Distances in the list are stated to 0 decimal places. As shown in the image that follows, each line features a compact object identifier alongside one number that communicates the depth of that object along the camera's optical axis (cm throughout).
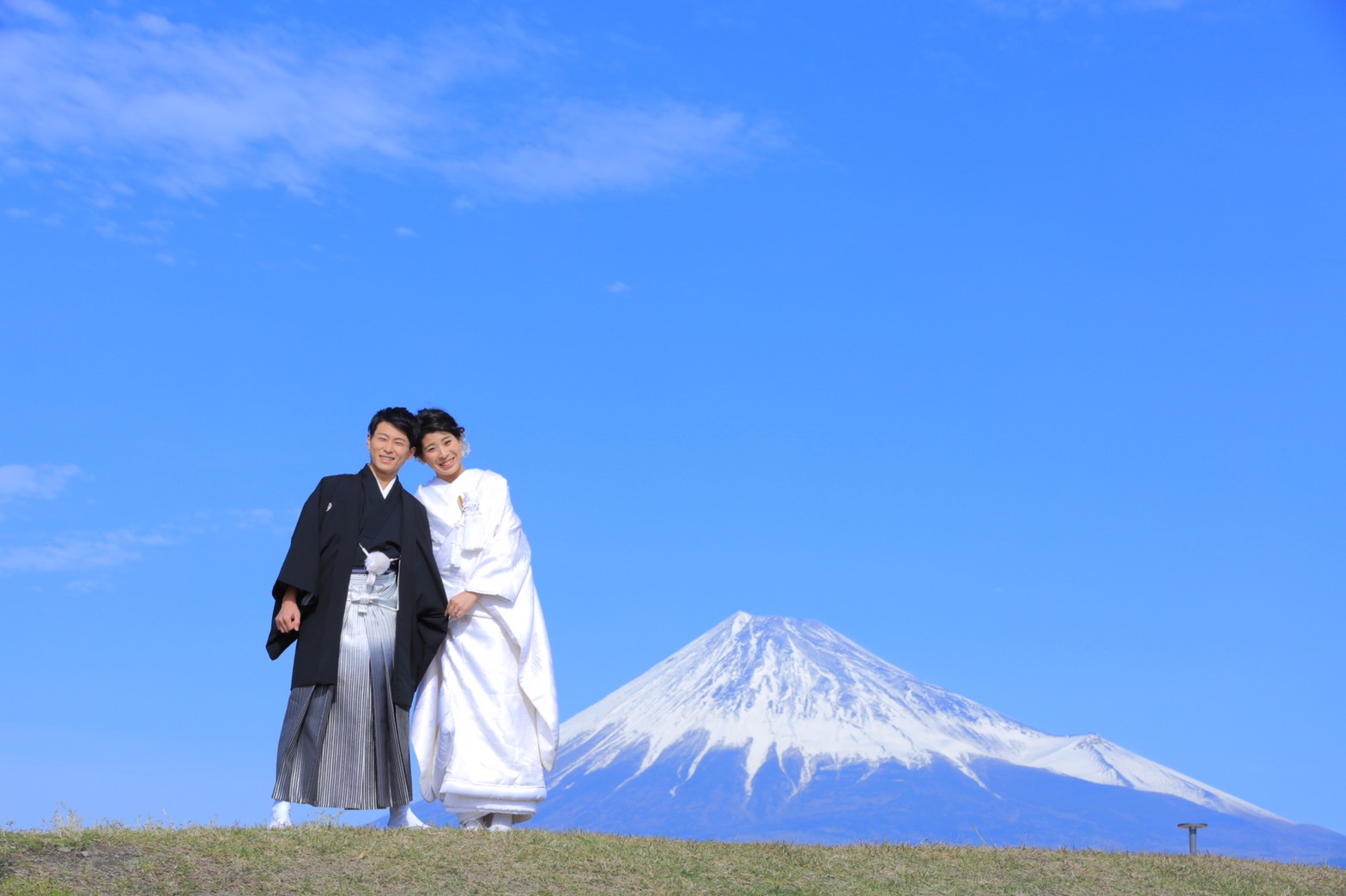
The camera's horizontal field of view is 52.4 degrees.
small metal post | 1158
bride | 995
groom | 942
